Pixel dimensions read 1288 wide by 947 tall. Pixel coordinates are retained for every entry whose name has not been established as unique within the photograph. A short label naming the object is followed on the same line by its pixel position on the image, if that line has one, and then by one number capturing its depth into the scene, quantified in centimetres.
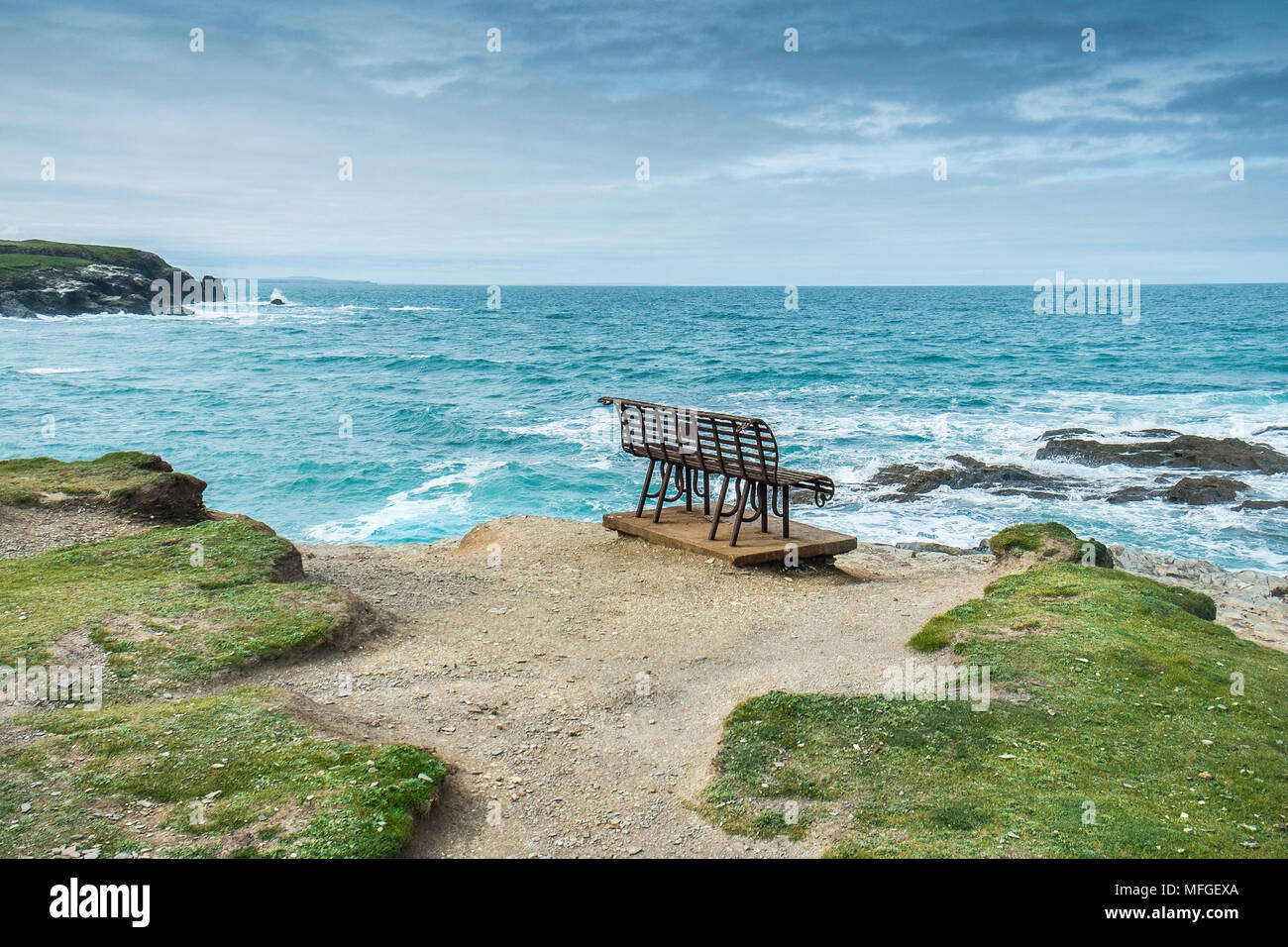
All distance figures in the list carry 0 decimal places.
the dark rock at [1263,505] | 2164
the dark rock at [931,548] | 1823
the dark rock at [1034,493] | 2308
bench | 1312
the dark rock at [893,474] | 2475
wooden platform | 1297
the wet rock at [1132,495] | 2280
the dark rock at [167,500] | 1309
